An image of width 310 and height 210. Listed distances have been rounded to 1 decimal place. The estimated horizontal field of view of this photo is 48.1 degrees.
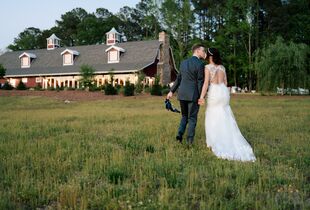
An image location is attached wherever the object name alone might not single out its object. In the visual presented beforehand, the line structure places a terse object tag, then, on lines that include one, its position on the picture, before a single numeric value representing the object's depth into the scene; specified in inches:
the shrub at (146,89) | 1372.2
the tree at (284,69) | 1343.5
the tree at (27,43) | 3193.9
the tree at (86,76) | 1535.4
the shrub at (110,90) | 1274.6
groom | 300.5
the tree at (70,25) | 3275.1
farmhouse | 1706.4
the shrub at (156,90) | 1272.1
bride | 268.8
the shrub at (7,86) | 1524.4
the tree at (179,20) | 2247.8
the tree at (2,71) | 1647.1
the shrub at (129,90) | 1238.9
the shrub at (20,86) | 1524.4
